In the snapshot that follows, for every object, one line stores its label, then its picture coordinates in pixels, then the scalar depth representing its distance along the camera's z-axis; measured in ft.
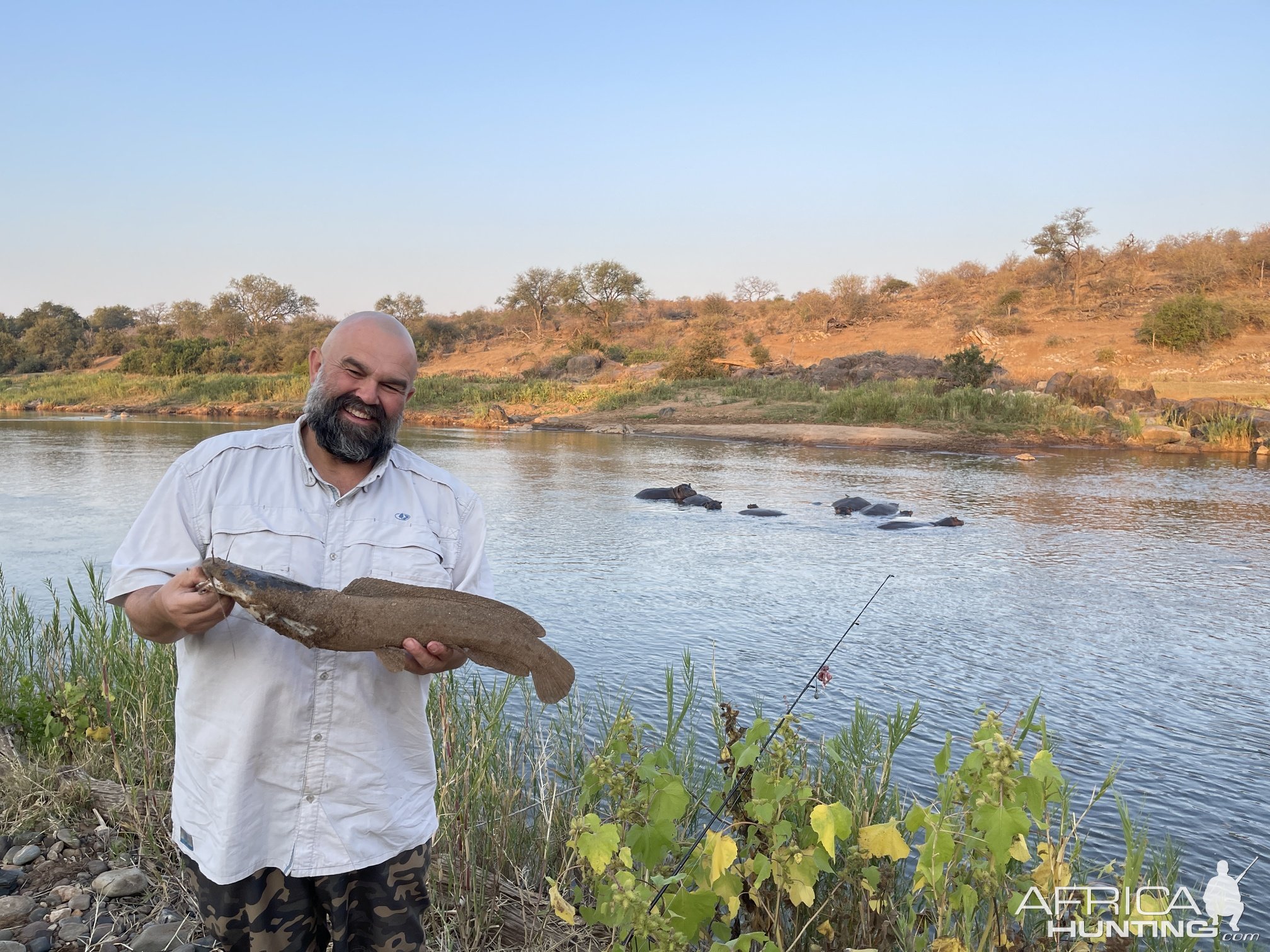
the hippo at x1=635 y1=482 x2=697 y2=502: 45.88
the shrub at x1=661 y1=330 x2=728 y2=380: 120.16
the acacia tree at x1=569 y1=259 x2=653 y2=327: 192.03
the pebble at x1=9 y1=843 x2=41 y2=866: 10.53
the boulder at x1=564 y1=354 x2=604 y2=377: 143.02
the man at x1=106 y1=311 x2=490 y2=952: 6.80
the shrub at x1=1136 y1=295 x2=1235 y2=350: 107.96
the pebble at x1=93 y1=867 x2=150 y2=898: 9.98
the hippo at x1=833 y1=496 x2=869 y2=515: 43.37
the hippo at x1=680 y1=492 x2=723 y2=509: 44.06
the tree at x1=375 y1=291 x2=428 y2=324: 216.54
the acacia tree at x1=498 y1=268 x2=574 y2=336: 196.85
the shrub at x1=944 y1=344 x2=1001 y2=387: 92.63
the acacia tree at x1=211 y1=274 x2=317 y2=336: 238.68
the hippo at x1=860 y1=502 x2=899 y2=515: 42.57
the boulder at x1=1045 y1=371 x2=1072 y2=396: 90.07
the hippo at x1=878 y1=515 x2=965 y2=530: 39.14
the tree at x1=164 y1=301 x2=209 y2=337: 232.53
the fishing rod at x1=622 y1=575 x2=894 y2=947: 8.81
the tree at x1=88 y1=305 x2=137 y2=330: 247.29
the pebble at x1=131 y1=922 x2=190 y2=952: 9.14
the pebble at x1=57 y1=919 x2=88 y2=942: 9.18
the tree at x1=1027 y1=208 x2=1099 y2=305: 150.71
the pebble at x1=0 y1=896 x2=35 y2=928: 9.36
